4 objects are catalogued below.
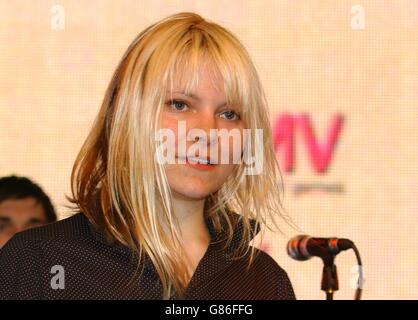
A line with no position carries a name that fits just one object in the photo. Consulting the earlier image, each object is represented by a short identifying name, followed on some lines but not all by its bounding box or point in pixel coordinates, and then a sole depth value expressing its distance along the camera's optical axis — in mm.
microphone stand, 4551
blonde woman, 4387
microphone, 4553
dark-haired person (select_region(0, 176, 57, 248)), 5274
